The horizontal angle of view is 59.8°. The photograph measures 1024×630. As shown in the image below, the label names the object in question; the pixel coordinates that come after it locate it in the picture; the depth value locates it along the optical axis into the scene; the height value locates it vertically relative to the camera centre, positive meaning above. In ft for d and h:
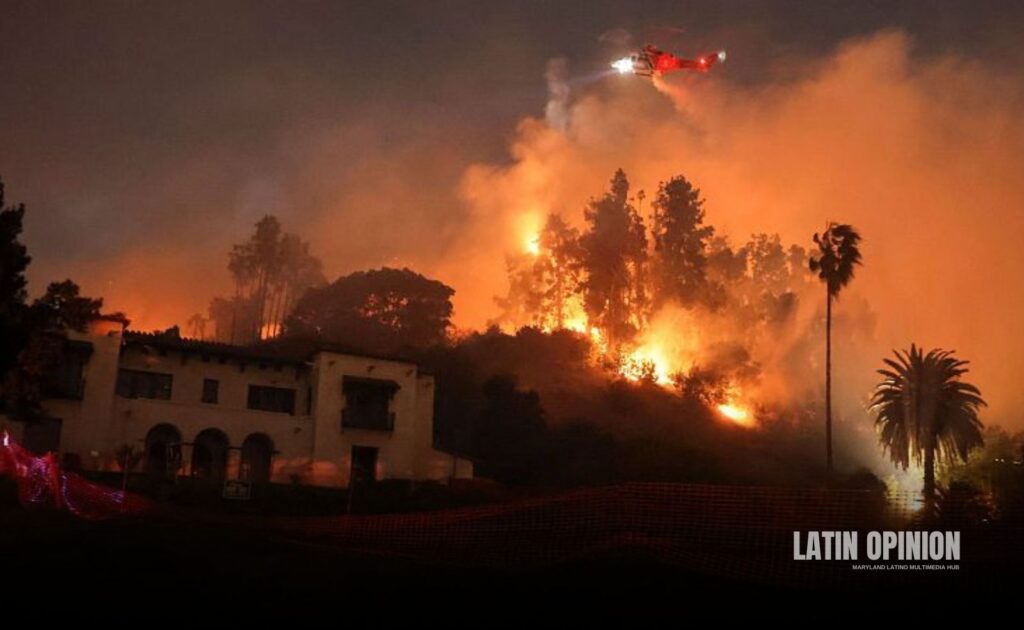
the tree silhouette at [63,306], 109.40 +16.70
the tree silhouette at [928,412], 180.65 +17.23
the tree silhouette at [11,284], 100.63 +17.42
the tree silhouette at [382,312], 276.62 +46.94
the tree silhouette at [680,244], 310.24 +81.42
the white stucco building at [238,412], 134.00 +6.48
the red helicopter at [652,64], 189.78 +89.37
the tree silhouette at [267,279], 375.86 +75.48
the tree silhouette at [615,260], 306.76 +74.71
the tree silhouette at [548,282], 330.95 +73.77
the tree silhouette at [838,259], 189.16 +48.37
